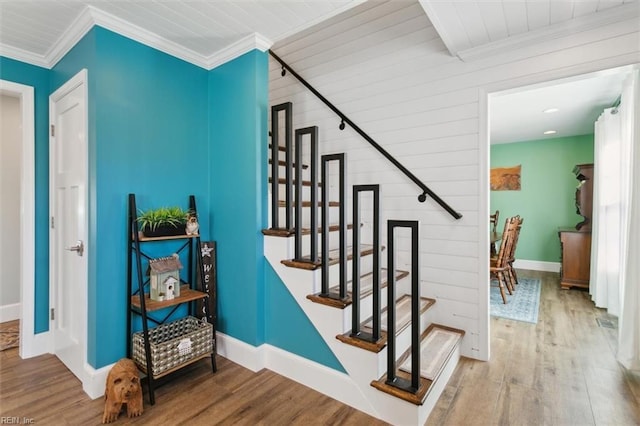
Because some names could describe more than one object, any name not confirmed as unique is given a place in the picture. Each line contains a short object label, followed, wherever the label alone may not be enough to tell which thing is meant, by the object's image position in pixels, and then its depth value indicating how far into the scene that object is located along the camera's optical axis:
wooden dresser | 4.29
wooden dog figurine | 1.69
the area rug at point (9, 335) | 2.58
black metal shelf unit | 1.88
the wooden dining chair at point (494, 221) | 5.24
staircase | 1.65
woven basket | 1.90
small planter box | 2.00
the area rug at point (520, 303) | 3.27
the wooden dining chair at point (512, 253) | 4.16
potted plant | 2.00
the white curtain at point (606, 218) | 3.36
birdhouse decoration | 2.01
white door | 2.05
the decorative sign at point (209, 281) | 2.36
